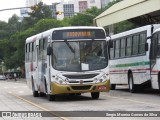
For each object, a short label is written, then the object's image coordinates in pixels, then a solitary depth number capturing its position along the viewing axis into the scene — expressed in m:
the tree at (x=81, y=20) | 103.95
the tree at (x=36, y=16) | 140.62
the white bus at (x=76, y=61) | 21.61
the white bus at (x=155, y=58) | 22.80
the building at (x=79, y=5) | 191.46
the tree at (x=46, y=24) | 93.94
